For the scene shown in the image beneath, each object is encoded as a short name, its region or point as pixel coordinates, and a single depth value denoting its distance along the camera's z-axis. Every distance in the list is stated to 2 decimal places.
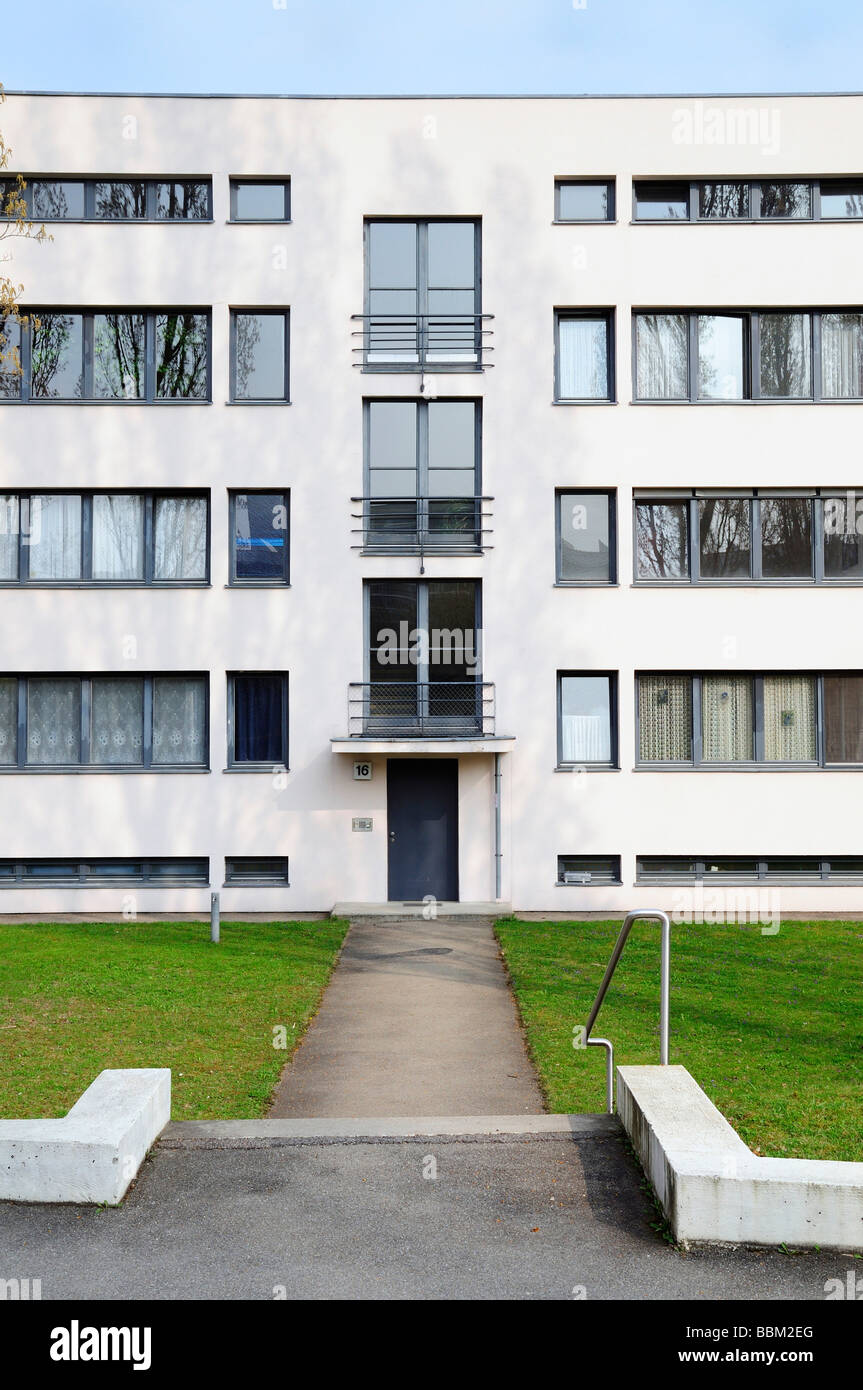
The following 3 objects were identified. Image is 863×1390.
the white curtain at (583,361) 21.31
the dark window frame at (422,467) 20.98
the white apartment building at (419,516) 20.81
